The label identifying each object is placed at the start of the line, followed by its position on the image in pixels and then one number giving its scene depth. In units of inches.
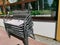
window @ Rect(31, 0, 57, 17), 75.7
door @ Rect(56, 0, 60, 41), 71.4
